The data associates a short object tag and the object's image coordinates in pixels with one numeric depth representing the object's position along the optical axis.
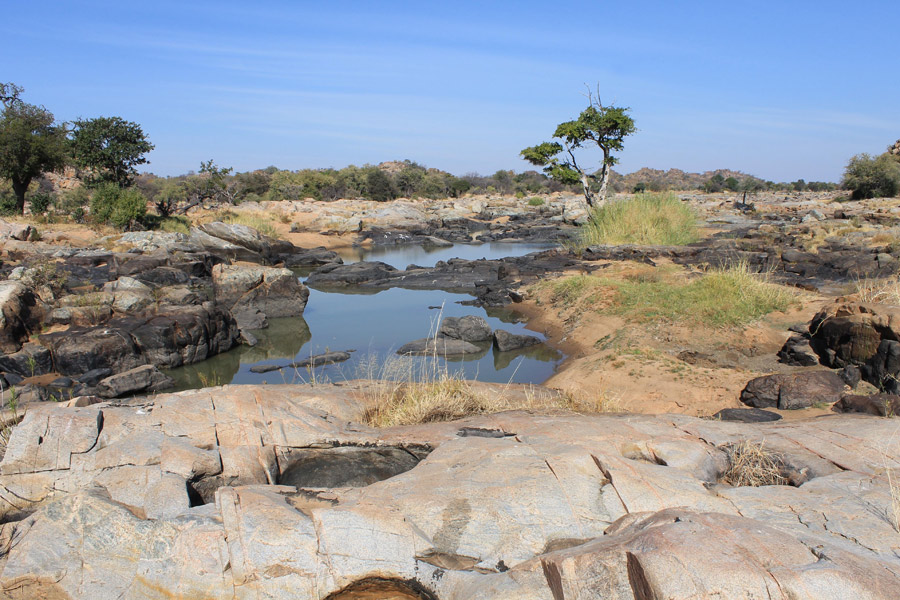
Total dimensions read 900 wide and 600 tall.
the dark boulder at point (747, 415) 6.16
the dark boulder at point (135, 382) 8.40
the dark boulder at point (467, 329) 11.57
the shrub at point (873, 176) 34.97
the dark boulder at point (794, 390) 6.88
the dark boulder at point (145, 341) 9.27
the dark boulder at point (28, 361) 8.94
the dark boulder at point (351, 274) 18.52
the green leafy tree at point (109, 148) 24.80
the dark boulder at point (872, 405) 5.60
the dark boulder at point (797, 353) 8.31
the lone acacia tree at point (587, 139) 22.25
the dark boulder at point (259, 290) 13.80
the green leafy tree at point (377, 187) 48.25
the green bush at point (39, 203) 22.08
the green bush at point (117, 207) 21.22
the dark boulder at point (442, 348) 10.69
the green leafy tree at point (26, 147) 20.75
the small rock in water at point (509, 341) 11.19
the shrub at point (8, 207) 21.35
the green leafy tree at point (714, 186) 61.91
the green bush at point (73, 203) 22.36
